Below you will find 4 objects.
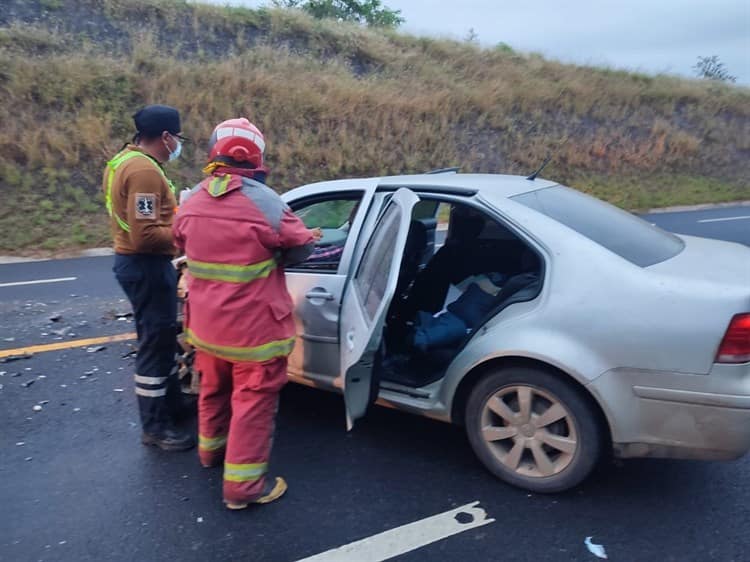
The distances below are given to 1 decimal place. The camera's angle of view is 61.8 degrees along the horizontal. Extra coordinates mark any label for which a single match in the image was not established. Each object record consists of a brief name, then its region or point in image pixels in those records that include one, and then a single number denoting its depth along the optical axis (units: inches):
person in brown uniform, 127.9
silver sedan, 102.5
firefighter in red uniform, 109.5
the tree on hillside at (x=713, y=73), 1117.2
